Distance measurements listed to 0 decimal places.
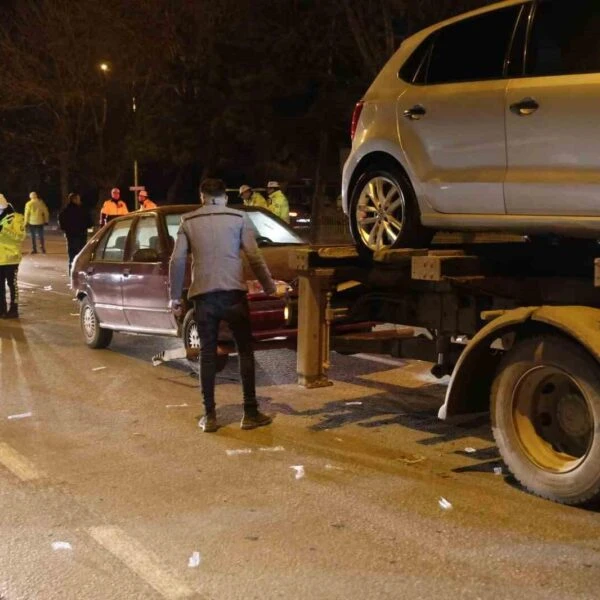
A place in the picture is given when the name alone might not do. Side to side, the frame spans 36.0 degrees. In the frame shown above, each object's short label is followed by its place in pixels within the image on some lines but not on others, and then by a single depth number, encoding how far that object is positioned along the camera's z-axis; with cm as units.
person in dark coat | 1755
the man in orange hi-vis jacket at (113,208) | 1712
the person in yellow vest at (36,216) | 2586
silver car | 520
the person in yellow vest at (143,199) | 1874
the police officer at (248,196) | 1517
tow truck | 512
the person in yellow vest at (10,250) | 1354
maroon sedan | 862
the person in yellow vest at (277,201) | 1616
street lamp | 4005
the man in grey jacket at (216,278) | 689
